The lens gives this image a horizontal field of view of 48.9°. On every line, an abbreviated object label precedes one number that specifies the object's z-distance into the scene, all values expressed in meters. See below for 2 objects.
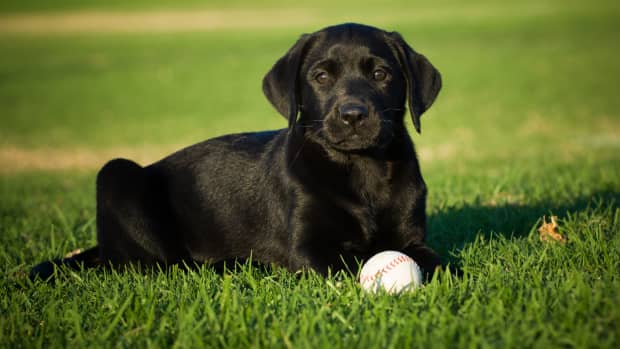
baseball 3.61
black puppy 4.22
